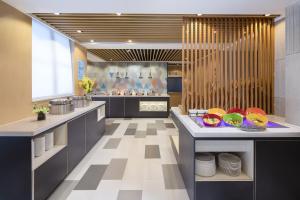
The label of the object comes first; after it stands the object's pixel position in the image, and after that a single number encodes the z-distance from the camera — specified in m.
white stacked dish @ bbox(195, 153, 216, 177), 2.41
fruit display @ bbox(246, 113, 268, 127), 2.41
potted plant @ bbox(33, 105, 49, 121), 3.04
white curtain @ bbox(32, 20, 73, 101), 4.43
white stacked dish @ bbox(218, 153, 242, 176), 2.42
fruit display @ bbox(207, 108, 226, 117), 3.15
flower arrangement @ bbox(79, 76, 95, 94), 5.52
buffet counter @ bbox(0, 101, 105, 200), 2.29
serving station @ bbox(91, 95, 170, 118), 9.60
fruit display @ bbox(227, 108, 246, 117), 3.17
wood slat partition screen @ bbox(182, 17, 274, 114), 3.82
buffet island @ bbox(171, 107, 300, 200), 2.29
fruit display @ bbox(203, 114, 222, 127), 2.56
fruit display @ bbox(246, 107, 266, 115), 3.01
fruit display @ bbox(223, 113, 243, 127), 2.62
